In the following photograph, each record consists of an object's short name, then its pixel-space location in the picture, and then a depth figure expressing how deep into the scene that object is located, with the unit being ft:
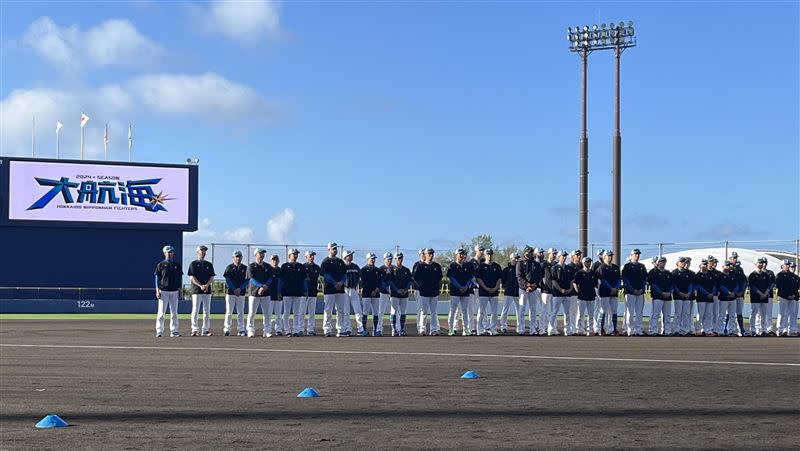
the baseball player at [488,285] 87.71
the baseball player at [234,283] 84.53
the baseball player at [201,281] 81.82
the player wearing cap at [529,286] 88.38
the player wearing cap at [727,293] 92.62
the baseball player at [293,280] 85.20
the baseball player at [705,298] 91.71
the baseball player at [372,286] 87.04
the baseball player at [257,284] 83.92
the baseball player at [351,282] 86.53
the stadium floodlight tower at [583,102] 158.81
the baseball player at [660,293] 90.02
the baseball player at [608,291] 88.28
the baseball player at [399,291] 86.63
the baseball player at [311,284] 85.71
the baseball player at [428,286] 86.58
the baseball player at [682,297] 90.53
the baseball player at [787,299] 92.99
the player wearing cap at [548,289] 88.48
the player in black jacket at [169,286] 80.59
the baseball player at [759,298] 93.30
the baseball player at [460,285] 87.51
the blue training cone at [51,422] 33.06
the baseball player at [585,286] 87.97
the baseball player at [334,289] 85.25
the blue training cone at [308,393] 41.19
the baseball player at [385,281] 86.99
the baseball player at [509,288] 89.20
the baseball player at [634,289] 89.04
